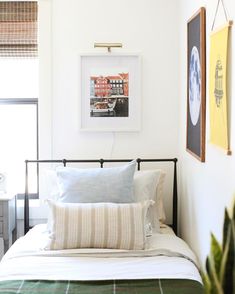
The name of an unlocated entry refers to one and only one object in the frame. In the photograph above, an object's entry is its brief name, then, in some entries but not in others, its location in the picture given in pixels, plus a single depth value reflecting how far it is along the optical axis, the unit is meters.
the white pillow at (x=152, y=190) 3.23
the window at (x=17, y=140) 3.83
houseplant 1.28
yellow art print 2.13
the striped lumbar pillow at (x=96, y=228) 2.78
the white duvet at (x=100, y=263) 2.45
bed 2.33
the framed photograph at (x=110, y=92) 3.60
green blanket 2.24
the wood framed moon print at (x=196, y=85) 2.64
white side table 3.37
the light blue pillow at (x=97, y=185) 3.07
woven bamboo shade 3.70
